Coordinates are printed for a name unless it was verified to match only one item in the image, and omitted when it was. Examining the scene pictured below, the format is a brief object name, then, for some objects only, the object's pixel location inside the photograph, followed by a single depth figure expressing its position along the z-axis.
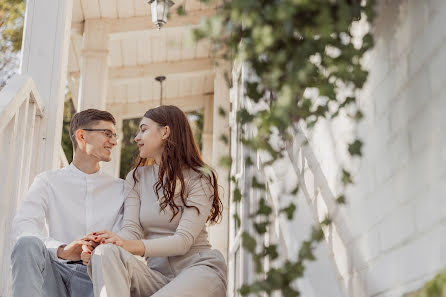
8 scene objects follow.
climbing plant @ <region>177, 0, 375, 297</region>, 1.04
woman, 2.15
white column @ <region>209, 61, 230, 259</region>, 6.61
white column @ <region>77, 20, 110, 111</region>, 5.58
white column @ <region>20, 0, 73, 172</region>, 3.15
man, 2.19
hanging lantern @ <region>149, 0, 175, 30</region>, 4.66
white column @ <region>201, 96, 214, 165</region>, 8.27
